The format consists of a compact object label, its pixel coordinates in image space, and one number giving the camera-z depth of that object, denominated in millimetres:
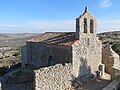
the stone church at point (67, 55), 7224
